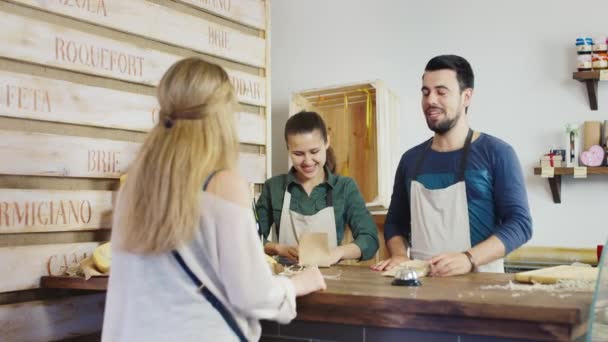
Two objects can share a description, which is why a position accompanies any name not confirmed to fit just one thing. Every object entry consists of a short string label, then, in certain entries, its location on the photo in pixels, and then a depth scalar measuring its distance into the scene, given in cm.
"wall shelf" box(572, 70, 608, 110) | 420
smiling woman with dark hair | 306
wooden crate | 454
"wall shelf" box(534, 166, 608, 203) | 426
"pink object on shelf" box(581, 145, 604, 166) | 423
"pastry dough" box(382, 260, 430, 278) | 228
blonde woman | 156
